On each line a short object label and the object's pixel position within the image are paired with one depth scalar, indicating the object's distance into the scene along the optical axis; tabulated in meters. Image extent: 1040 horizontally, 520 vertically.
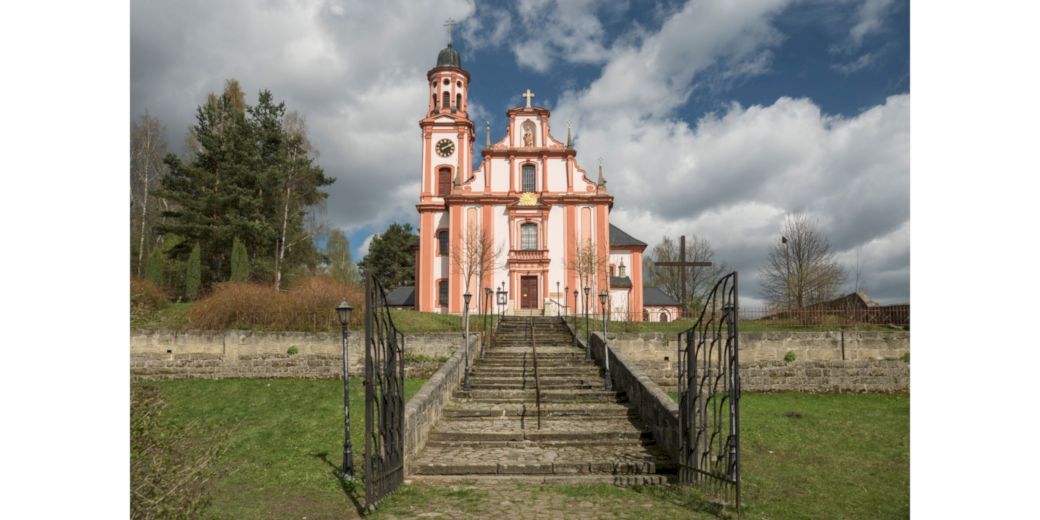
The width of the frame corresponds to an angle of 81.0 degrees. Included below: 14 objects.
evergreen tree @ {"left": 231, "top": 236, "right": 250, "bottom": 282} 24.73
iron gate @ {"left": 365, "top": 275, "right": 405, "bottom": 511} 5.86
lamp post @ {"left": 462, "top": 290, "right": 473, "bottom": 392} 11.29
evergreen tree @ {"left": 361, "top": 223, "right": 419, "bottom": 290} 50.19
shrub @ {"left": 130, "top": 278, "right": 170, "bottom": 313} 18.25
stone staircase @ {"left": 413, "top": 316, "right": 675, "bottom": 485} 7.48
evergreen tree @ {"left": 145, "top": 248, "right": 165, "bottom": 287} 23.62
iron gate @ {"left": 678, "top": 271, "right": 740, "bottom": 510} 5.66
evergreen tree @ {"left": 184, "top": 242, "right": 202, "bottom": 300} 24.92
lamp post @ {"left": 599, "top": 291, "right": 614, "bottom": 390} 11.41
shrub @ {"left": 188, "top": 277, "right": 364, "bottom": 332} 17.03
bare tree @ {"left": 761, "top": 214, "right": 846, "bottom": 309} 28.72
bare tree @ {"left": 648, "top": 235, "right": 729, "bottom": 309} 42.47
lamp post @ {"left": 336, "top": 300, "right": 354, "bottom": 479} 7.62
